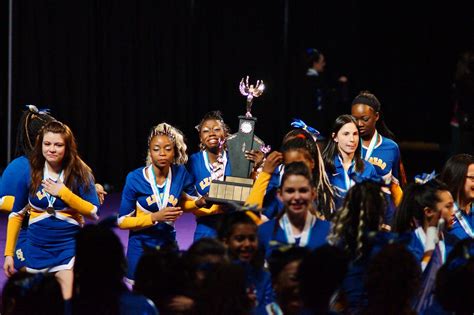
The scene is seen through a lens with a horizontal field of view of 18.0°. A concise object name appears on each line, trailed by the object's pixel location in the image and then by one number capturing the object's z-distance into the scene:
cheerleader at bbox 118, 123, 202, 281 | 10.35
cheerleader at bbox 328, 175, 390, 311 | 7.50
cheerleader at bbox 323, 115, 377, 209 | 10.96
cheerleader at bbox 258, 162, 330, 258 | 8.13
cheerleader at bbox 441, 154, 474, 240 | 10.07
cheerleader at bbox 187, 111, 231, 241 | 10.78
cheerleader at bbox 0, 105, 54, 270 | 9.79
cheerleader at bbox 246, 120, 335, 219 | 9.49
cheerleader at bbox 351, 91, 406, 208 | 12.07
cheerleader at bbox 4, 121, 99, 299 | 9.64
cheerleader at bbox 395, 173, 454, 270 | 8.30
